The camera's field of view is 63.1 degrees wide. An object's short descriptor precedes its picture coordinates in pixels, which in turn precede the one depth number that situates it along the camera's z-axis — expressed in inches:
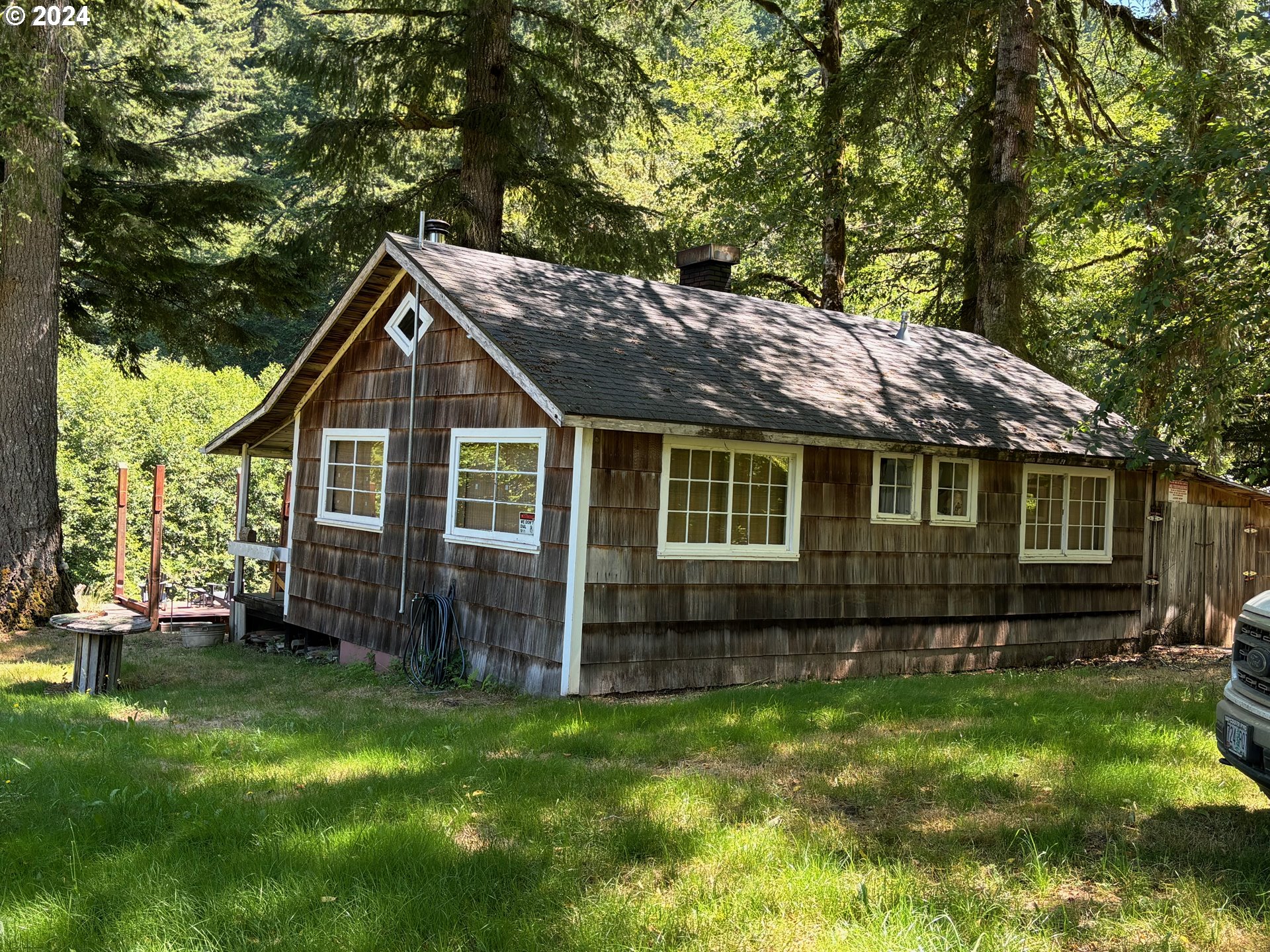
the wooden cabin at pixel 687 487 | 381.1
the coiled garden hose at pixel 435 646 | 420.5
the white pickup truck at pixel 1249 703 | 172.2
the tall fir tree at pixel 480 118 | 708.7
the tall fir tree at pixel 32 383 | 549.6
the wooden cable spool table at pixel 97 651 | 395.5
